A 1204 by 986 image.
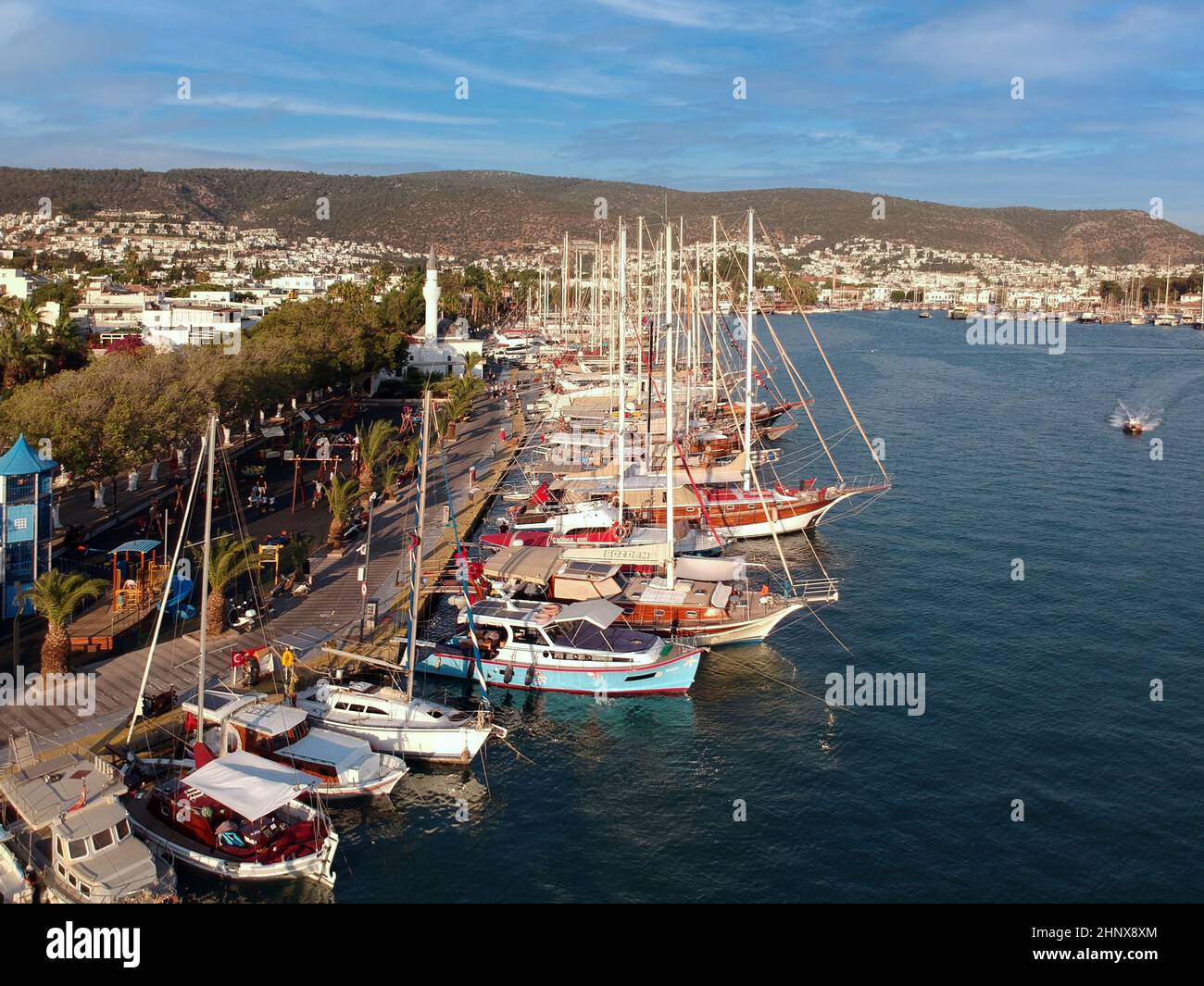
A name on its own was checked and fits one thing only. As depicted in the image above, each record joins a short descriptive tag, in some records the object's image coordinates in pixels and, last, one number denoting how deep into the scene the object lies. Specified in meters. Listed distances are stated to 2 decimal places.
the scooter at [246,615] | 28.20
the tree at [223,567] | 27.58
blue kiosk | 27.34
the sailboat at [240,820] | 20.05
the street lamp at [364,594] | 29.83
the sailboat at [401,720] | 24.84
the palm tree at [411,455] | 46.82
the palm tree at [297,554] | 32.19
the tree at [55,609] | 24.50
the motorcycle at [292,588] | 31.44
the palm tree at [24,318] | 54.94
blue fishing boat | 28.84
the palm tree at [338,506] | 36.16
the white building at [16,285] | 73.12
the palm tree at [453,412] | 61.84
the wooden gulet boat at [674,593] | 31.50
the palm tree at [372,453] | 43.22
